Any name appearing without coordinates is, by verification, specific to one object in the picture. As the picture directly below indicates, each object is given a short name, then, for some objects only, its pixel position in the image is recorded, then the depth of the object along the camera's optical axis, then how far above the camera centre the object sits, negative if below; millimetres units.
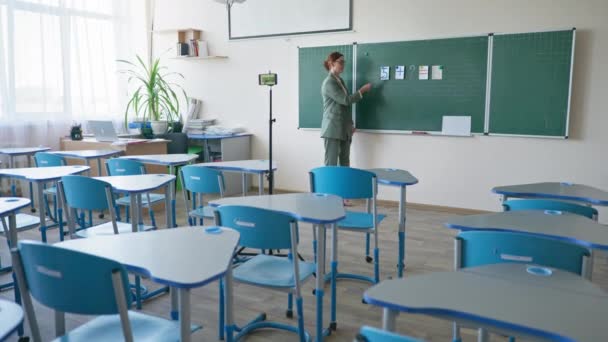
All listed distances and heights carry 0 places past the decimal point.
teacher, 5547 +11
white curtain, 5914 +623
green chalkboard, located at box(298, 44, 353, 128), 6102 +384
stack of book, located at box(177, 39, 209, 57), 6938 +880
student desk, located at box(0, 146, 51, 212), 5277 -455
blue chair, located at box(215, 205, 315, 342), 2195 -567
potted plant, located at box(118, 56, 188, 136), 6684 +220
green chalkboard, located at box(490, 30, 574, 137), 4805 +318
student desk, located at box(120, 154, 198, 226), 4286 -423
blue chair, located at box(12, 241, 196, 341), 1479 -522
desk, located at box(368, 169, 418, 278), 3301 -460
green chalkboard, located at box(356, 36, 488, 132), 5223 +315
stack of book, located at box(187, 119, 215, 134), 6866 -184
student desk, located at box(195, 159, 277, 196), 3799 -426
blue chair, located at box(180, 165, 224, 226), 3500 -497
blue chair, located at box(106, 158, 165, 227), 4070 -481
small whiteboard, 5340 -119
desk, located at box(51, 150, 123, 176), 4711 -419
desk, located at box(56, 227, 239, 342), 1546 -506
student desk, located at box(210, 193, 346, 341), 2359 -489
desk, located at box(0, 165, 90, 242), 3336 -455
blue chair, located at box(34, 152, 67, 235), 4512 -460
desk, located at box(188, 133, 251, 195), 6469 -492
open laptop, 5637 -228
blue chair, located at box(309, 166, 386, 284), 3246 -517
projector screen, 5922 +1198
